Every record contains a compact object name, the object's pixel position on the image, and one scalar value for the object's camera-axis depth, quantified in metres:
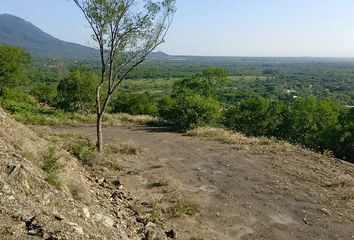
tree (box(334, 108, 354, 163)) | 40.16
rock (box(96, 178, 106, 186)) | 11.45
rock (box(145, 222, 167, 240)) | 8.56
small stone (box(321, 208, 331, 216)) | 10.86
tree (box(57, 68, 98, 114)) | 38.78
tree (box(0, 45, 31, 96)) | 45.94
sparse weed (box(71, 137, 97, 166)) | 13.64
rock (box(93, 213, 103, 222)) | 8.01
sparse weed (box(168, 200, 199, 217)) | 10.34
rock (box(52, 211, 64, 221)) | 6.70
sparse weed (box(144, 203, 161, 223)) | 9.74
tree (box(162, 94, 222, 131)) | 23.59
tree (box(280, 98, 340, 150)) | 45.00
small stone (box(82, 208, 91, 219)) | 7.66
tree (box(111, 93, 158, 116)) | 49.67
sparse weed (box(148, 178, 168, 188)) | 12.47
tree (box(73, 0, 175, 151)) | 14.95
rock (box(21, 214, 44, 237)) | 5.97
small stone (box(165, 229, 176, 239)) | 9.00
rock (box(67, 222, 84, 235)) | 6.48
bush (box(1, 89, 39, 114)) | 26.89
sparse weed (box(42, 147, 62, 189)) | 8.50
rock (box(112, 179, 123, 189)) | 11.82
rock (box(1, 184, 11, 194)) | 6.80
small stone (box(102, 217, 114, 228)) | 8.02
